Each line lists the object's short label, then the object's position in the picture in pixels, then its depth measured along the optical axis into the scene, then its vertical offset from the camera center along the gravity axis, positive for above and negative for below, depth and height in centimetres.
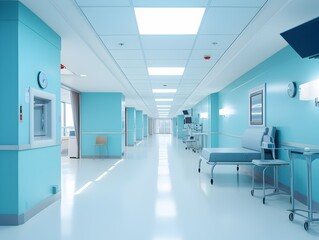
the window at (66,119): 1452 +27
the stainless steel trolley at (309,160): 323 -49
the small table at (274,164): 432 -71
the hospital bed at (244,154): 557 -72
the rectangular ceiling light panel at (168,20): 358 +157
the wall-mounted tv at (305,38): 299 +106
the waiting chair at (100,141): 1005 -71
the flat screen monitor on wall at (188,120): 1663 +19
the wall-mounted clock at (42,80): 377 +67
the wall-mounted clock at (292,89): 457 +62
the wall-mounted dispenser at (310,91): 348 +45
